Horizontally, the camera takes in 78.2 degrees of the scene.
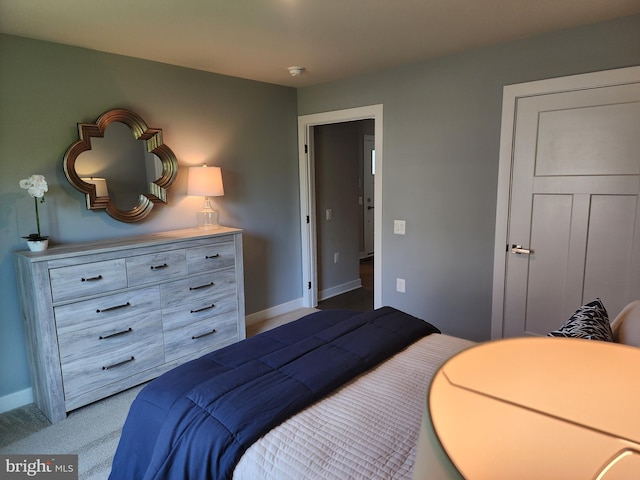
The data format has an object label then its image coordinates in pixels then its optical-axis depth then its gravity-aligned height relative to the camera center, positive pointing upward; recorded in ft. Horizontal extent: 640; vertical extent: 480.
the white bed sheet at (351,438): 3.79 -2.69
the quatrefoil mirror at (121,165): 9.09 +0.49
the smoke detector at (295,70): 10.84 +3.10
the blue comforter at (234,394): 4.20 -2.53
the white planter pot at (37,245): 8.11 -1.20
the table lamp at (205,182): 10.64 +0.05
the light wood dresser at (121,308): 7.84 -2.76
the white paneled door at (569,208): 8.07 -0.63
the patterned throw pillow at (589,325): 4.23 -1.66
